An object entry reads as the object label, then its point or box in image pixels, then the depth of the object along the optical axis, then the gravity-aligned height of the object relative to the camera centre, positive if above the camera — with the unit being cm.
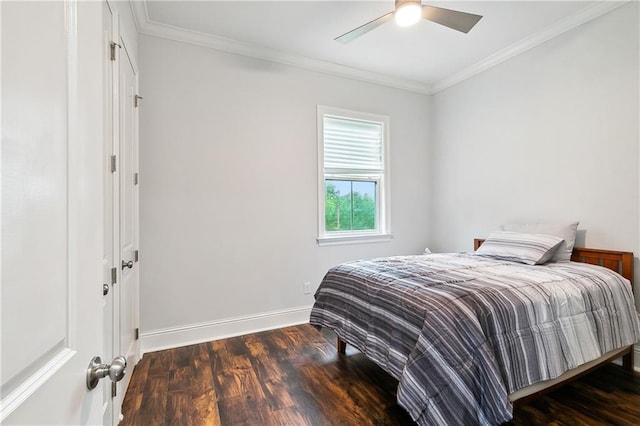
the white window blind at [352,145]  363 +83
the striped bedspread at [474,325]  145 -66
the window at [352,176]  357 +44
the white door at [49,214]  44 +0
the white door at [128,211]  195 +1
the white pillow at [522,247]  249 -31
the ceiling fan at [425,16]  201 +135
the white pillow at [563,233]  259 -19
